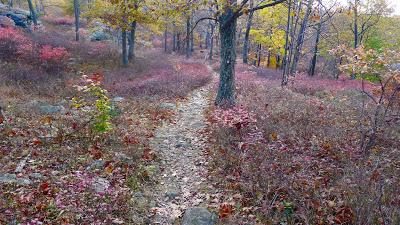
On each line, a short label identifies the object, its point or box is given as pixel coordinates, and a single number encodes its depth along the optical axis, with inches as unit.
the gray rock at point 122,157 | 308.3
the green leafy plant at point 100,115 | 341.1
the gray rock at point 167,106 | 514.3
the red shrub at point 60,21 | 1726.1
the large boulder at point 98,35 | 1359.4
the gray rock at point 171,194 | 265.3
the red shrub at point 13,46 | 683.4
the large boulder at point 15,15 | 1152.2
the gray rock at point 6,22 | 970.1
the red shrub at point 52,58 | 680.4
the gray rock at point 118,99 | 544.6
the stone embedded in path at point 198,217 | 222.8
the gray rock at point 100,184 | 249.3
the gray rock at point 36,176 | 255.1
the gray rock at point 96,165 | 287.6
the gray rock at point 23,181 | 241.6
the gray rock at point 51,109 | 430.2
